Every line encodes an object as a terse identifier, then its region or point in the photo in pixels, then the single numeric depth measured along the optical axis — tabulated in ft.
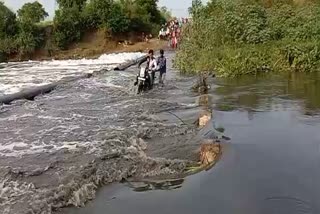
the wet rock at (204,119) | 37.81
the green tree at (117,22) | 142.31
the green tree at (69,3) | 150.61
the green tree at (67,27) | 141.79
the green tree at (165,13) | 176.43
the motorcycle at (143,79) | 57.21
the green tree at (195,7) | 84.33
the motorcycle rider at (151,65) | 59.23
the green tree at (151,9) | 155.98
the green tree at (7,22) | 141.79
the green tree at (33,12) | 145.48
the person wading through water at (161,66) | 61.44
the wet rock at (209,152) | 27.76
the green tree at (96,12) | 145.89
